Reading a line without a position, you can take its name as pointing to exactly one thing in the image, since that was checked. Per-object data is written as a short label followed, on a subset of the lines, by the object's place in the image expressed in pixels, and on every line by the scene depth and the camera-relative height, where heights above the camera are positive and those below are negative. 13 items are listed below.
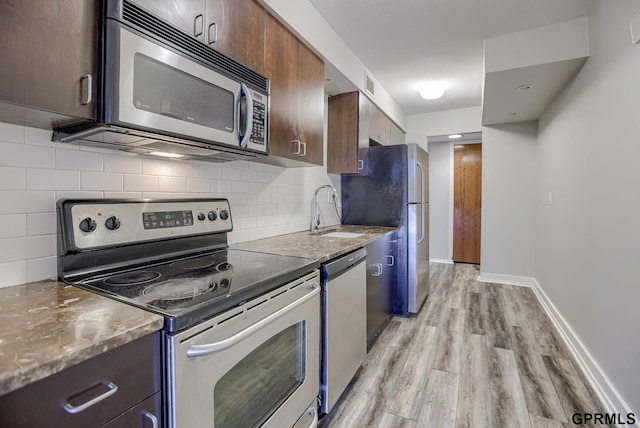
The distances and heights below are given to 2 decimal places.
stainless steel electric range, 0.81 -0.26
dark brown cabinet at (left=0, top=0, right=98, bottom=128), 0.75 +0.39
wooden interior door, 5.40 +0.22
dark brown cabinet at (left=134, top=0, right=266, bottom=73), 1.12 +0.78
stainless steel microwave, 0.92 +0.42
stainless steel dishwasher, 1.55 -0.60
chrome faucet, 2.60 -0.02
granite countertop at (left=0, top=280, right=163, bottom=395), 0.54 -0.25
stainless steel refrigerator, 2.96 +0.10
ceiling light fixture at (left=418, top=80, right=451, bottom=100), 3.48 +1.40
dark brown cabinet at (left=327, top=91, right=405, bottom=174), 2.85 +0.75
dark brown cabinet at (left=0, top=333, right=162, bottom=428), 0.54 -0.36
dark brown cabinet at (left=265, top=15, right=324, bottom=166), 1.68 +0.69
